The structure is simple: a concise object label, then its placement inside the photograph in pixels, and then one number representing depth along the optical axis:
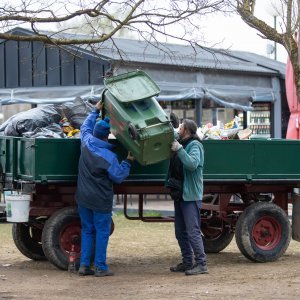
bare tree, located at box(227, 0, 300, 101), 15.11
